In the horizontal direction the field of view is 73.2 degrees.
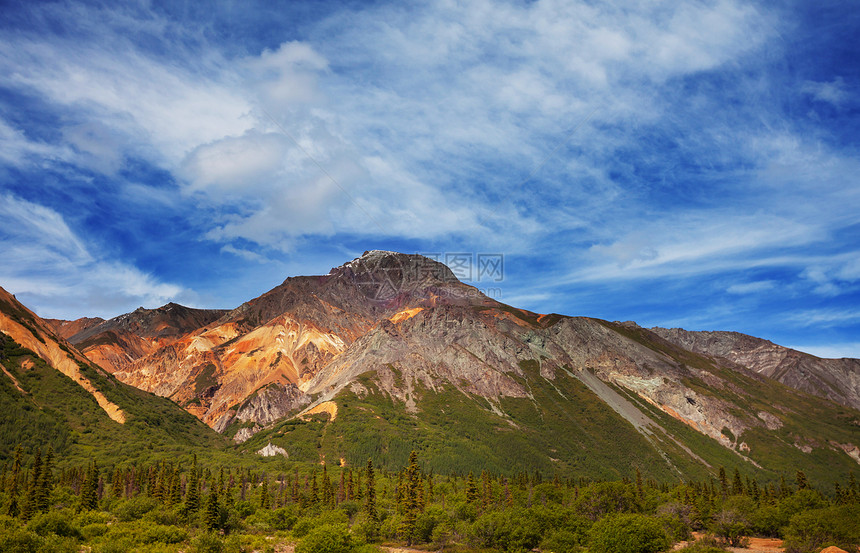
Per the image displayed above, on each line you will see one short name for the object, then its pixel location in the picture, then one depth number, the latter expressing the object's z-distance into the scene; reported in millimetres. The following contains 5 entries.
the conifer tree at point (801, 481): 160500
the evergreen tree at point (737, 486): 164825
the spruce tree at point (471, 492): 143625
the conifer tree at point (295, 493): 157950
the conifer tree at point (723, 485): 168625
